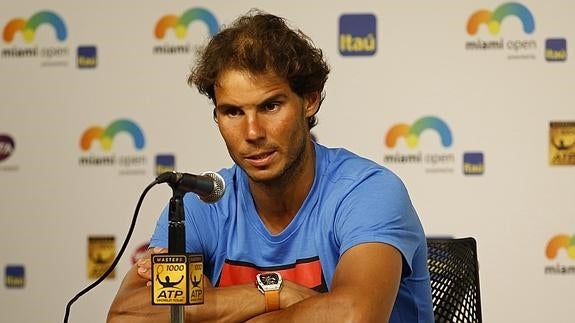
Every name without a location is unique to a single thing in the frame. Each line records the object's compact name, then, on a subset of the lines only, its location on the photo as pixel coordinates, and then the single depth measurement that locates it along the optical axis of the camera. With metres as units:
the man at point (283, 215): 9.55
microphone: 9.20
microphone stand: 9.18
